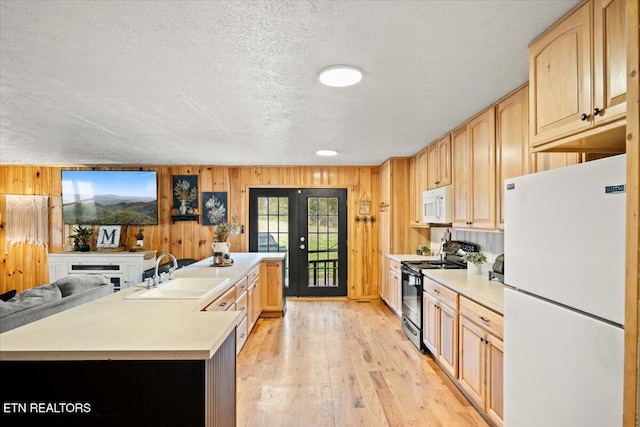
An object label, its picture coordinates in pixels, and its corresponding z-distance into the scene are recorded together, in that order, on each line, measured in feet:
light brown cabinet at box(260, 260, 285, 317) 15.79
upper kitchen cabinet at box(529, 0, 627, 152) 4.23
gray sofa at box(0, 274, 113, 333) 7.42
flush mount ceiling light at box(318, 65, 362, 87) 6.60
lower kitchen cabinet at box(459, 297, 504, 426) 7.01
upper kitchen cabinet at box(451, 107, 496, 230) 9.13
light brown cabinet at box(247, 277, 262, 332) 13.33
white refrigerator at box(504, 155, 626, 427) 3.81
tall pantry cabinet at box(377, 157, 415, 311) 16.78
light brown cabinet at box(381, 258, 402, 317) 14.96
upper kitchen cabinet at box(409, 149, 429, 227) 14.80
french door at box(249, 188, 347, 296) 19.63
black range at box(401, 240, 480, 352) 11.81
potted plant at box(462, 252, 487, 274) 10.55
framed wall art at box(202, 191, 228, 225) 19.49
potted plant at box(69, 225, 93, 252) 18.76
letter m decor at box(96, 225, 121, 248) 18.92
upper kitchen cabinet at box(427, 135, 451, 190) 12.14
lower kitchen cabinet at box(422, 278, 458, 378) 9.16
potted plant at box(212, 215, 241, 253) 12.90
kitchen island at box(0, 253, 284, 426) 4.53
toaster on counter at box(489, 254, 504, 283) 9.02
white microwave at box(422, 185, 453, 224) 11.84
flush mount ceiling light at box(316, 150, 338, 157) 14.98
